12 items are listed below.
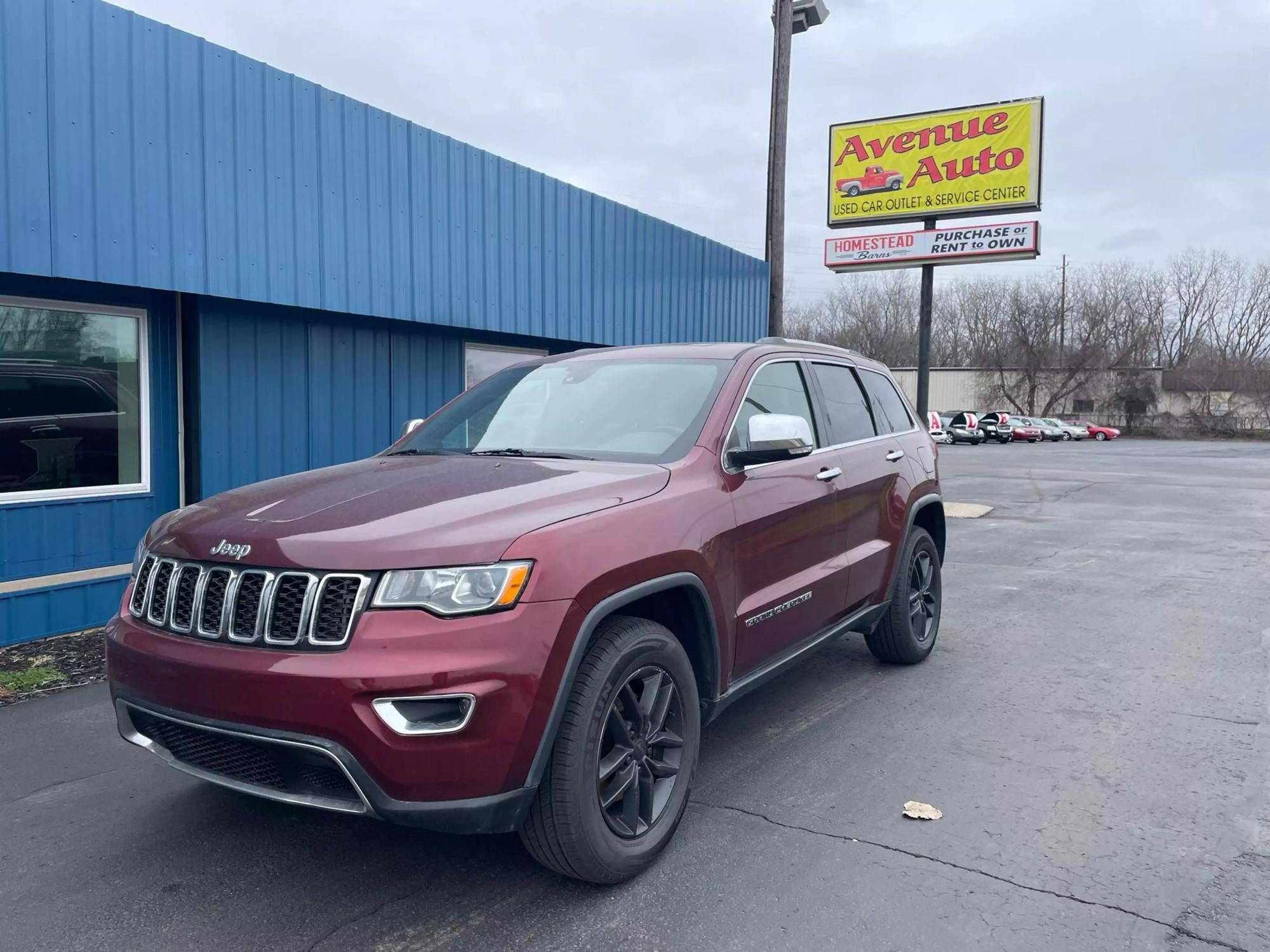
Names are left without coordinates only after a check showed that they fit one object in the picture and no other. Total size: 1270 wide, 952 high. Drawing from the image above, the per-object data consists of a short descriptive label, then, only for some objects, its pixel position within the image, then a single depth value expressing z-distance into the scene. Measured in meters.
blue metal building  6.14
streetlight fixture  14.08
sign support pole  20.98
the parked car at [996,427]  49.69
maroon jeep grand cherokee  2.66
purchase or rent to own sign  24.00
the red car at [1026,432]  51.28
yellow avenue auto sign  22.47
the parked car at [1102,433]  55.84
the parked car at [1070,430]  53.91
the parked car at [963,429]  48.22
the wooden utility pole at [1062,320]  65.44
